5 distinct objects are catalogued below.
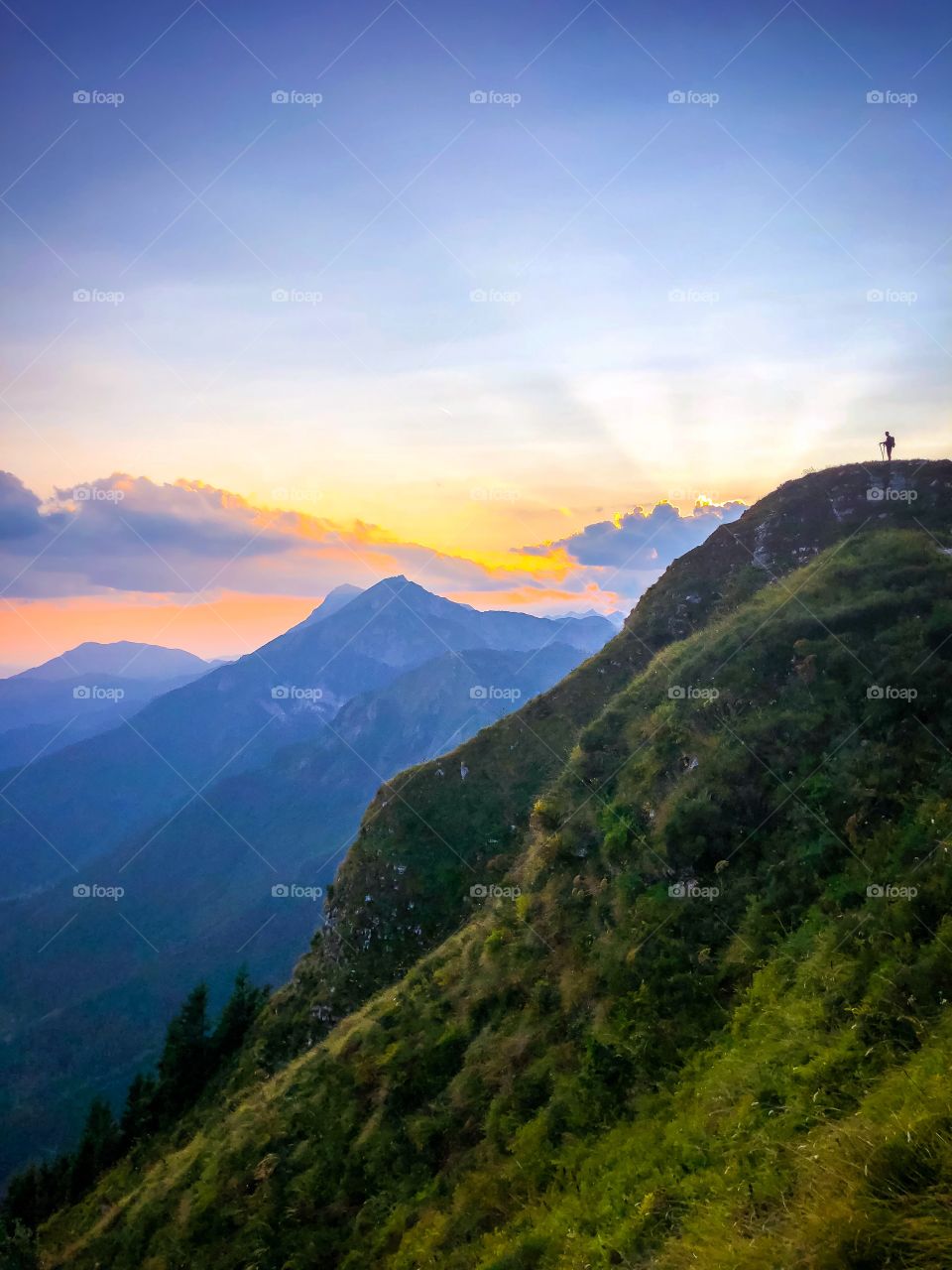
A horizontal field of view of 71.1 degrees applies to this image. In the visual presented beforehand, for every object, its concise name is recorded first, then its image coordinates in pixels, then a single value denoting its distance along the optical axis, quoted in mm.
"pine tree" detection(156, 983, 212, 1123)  44281
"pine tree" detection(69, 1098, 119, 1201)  49094
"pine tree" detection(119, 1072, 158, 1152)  45750
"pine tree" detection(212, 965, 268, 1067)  45219
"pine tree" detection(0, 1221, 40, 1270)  35350
